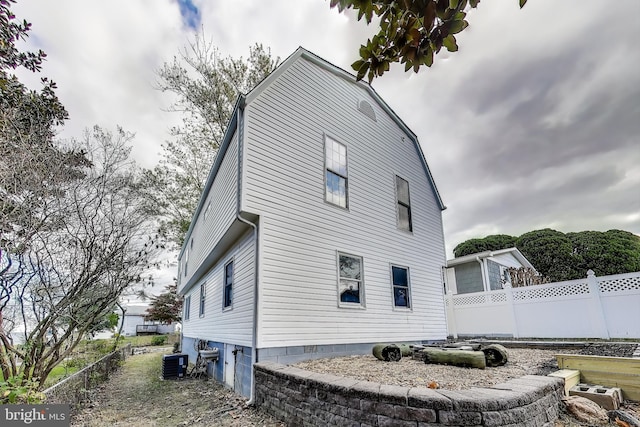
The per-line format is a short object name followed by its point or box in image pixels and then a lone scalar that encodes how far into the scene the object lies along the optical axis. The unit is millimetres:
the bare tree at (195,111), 13742
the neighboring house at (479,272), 14719
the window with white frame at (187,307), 15341
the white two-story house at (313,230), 5953
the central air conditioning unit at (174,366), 9062
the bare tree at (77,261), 4992
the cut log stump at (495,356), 4918
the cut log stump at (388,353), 5941
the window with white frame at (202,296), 11115
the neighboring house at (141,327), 36844
